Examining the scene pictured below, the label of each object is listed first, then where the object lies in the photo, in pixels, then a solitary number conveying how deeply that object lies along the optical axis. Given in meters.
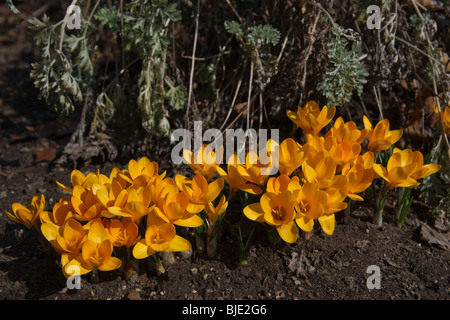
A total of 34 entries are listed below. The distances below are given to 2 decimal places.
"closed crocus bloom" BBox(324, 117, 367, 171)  0.66
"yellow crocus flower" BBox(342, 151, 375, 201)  0.63
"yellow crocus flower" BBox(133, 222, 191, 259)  0.60
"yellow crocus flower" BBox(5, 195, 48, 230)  0.65
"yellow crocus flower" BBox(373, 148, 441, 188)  0.64
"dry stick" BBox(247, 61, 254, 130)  0.78
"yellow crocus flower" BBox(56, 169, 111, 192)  0.66
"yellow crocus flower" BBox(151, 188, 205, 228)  0.61
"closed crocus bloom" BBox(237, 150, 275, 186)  0.65
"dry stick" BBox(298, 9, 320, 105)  0.76
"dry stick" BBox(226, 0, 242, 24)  0.79
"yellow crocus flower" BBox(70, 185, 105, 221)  0.63
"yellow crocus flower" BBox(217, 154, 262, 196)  0.65
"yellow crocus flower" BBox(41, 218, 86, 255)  0.61
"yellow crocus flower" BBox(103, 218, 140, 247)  0.61
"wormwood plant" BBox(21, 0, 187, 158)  0.75
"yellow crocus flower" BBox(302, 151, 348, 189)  0.63
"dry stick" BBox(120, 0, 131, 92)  0.78
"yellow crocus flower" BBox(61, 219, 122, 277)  0.59
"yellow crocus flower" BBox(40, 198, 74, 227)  0.63
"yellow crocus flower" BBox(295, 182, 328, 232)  0.61
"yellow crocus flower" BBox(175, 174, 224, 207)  0.63
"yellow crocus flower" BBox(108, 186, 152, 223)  0.60
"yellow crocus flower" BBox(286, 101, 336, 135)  0.69
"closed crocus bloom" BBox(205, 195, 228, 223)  0.64
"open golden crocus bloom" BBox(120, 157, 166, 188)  0.65
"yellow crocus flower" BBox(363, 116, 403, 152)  0.68
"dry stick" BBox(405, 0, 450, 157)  0.72
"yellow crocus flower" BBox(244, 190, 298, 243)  0.61
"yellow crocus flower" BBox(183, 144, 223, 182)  0.66
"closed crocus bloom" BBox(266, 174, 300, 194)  0.63
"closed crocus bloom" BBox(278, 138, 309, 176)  0.64
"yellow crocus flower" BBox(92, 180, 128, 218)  0.61
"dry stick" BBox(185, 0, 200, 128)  0.78
